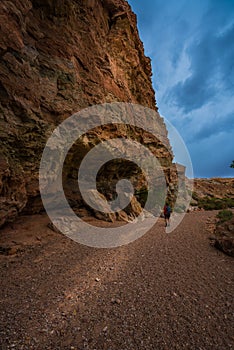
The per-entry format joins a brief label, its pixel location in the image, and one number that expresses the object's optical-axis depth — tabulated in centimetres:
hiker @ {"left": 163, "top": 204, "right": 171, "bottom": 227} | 1494
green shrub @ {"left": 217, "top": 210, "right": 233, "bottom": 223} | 1686
